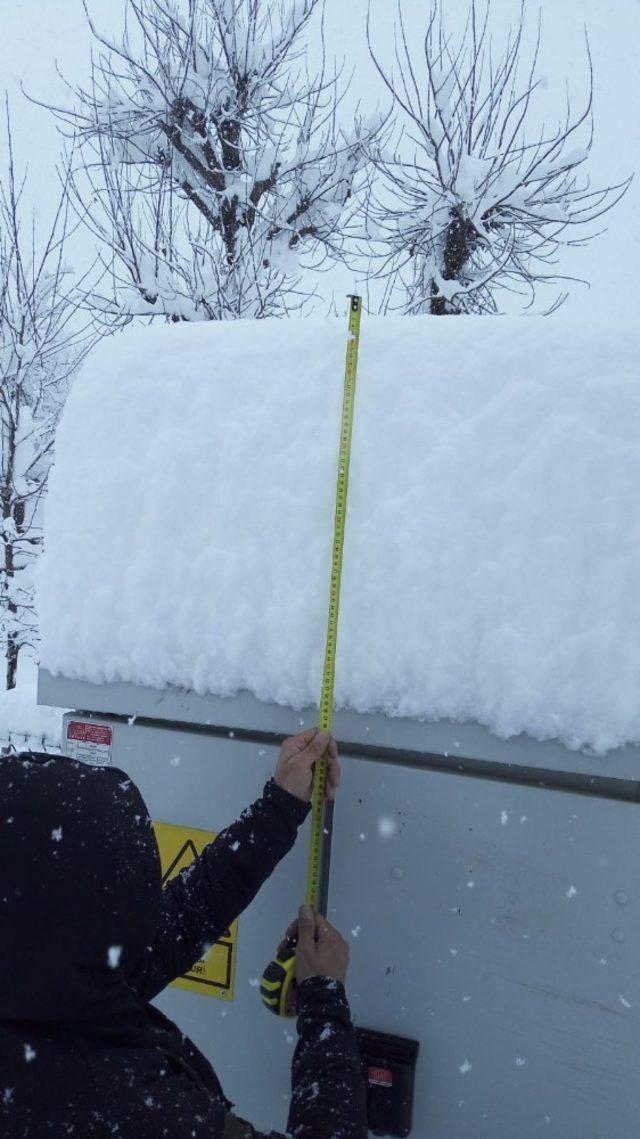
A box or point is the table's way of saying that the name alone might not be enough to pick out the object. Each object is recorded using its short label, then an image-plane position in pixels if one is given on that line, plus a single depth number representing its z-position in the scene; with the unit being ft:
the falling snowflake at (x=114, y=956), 3.40
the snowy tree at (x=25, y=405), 26.66
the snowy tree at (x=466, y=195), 20.58
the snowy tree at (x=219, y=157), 22.77
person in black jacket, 3.20
